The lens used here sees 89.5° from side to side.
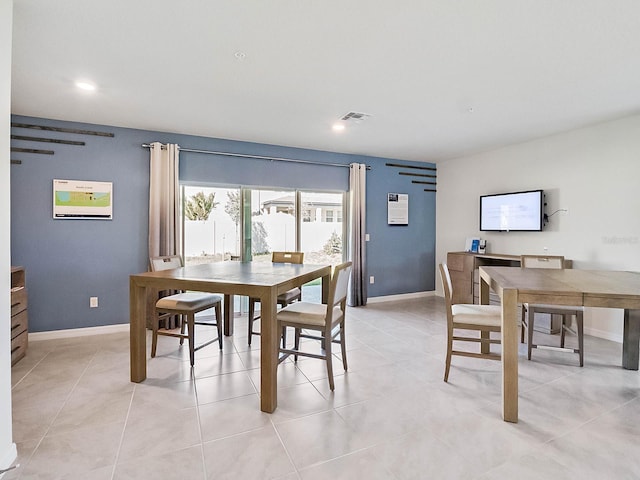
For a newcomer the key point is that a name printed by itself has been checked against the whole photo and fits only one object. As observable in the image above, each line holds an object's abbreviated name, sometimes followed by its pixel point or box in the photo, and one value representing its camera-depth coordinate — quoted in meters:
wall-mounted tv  4.24
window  4.34
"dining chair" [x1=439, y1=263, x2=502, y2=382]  2.39
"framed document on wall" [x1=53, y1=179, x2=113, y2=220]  3.58
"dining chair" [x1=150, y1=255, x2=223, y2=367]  2.76
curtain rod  4.12
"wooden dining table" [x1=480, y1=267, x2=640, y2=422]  1.94
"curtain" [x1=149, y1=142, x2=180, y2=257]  3.87
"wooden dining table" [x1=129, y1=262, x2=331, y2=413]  2.12
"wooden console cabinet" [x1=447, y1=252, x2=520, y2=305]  4.67
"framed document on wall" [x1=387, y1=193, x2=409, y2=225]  5.53
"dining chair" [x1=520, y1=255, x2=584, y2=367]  2.80
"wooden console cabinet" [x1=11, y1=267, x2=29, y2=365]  2.85
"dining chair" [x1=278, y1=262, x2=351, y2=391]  2.38
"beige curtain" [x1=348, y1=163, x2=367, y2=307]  5.09
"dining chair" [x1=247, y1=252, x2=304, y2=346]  3.30
